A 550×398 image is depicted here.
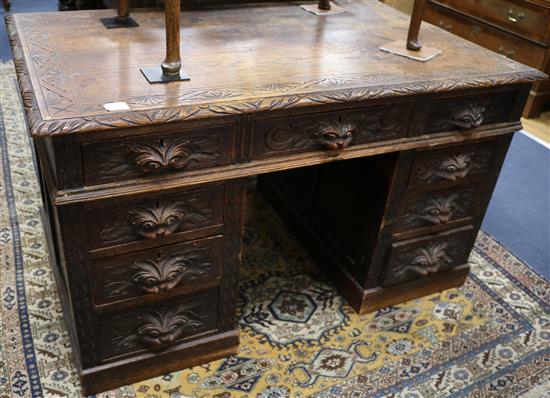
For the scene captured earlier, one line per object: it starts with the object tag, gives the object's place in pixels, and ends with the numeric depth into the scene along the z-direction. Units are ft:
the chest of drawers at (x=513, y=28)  10.78
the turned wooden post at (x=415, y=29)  5.49
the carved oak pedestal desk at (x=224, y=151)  4.18
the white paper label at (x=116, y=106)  3.98
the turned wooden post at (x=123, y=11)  5.43
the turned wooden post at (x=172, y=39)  4.25
